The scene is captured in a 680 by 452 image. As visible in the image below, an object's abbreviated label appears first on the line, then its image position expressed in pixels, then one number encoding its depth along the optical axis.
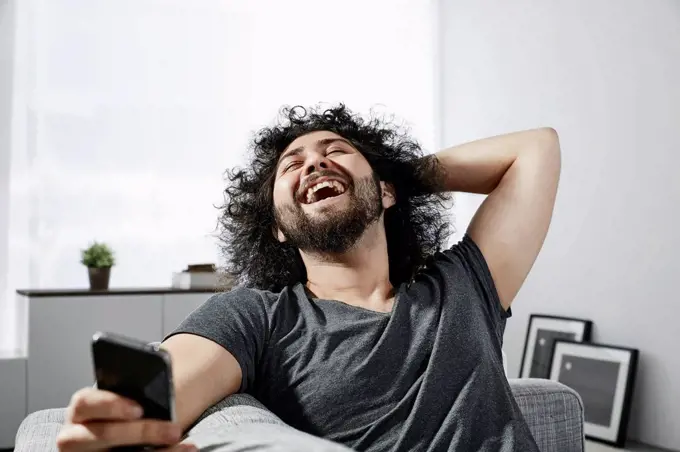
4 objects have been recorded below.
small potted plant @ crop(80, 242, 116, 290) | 4.17
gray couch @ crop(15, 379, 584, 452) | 0.90
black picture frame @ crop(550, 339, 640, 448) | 3.69
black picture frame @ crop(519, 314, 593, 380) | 4.11
